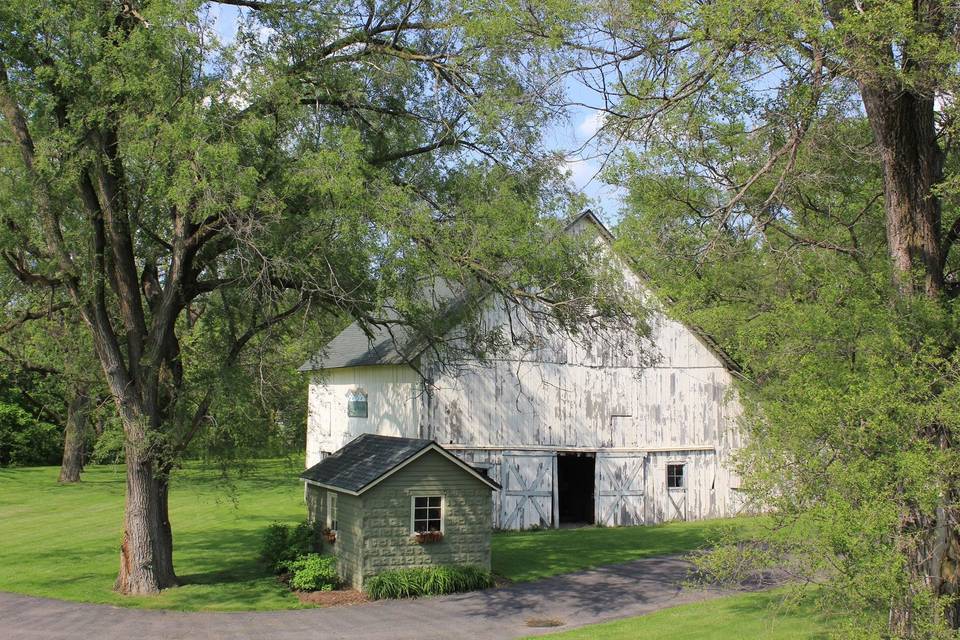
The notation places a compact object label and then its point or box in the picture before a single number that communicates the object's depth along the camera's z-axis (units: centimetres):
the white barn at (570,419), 2362
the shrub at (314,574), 1692
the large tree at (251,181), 1375
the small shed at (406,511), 1683
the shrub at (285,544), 1860
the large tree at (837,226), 879
